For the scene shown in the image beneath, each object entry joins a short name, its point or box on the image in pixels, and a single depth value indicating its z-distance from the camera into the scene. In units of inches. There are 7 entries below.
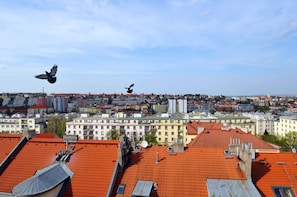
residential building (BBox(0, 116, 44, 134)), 3885.3
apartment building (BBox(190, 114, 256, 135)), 3639.3
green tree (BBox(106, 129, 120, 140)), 3034.0
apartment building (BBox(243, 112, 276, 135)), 4601.4
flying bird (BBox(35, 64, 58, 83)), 627.2
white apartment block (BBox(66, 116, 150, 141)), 3398.1
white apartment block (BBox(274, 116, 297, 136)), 3930.9
